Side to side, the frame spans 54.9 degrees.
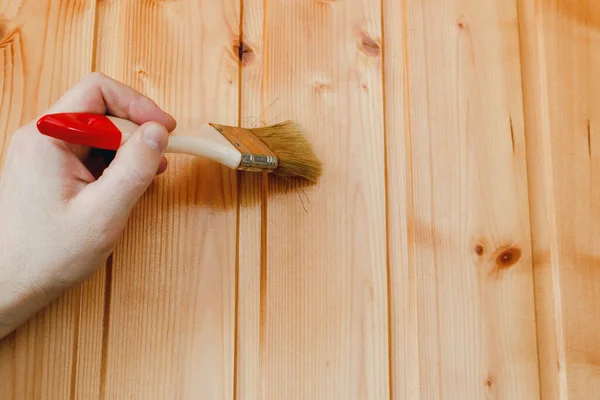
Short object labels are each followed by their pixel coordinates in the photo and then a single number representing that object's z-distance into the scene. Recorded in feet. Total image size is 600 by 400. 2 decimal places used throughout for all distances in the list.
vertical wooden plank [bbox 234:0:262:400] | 2.04
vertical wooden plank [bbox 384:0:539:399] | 2.23
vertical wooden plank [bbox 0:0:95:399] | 1.90
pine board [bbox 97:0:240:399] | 1.97
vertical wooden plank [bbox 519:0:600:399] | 2.38
